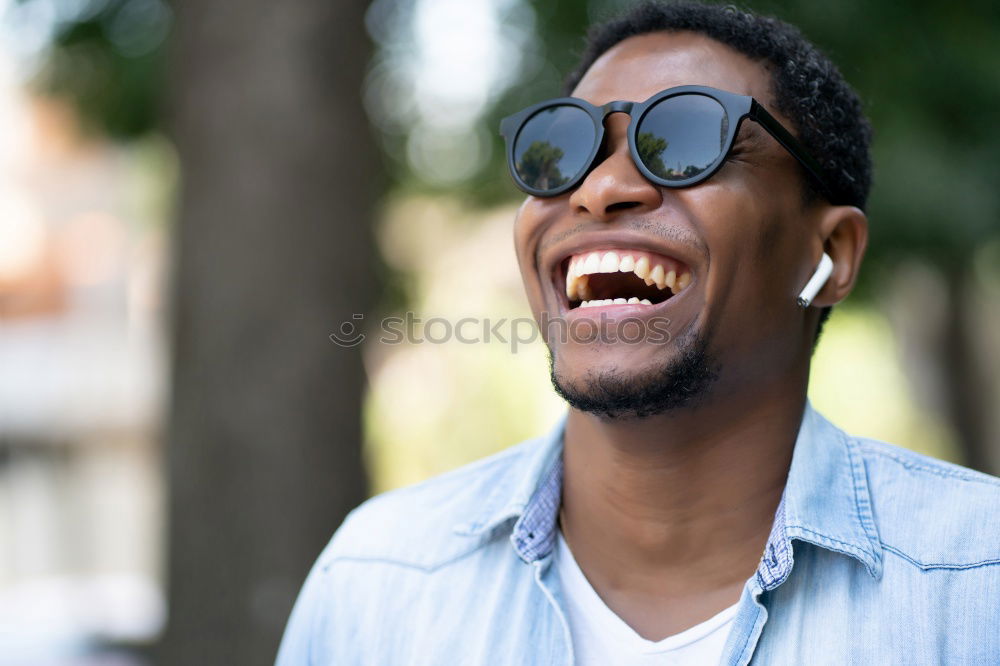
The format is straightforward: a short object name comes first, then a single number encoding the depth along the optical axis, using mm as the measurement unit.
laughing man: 2051
